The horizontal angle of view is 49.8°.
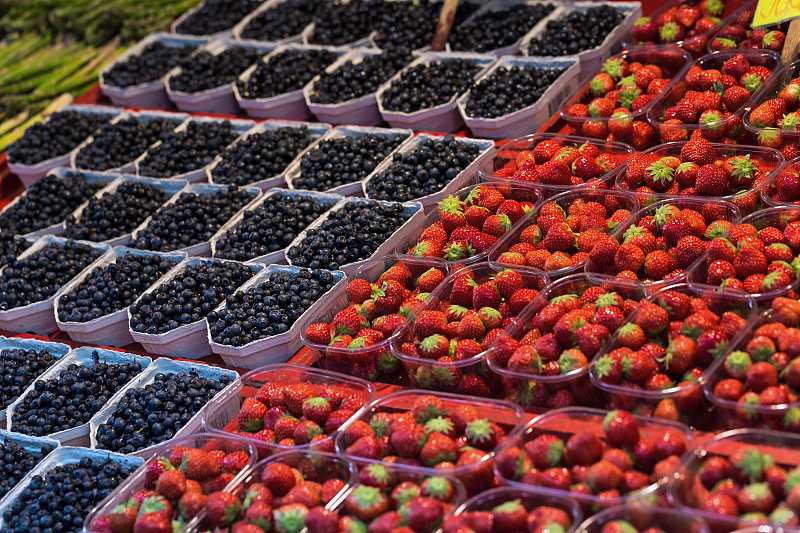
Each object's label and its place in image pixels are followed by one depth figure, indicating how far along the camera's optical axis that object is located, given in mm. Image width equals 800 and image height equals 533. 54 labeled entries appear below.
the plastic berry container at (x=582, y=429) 1747
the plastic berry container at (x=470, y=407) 1923
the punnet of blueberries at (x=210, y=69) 4176
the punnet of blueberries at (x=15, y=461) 2459
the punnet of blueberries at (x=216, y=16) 4711
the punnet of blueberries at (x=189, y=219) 3275
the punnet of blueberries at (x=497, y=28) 3963
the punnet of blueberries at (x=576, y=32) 3711
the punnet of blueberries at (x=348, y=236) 2895
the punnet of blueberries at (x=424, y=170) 3158
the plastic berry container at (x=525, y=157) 2832
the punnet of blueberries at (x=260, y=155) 3551
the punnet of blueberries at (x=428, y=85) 3642
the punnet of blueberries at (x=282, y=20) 4504
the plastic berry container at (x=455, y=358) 2227
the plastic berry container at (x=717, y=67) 2841
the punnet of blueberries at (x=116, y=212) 3457
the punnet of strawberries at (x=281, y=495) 1936
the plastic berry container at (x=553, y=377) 2072
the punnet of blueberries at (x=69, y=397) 2620
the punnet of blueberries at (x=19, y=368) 2778
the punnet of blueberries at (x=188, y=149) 3721
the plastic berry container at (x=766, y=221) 2258
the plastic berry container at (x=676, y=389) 1938
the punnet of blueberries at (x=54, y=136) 4039
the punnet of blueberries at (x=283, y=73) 3998
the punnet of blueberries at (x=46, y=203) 3615
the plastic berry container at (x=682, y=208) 2406
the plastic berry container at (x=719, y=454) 1725
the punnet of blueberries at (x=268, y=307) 2658
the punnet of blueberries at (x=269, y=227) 3082
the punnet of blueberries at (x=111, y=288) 2996
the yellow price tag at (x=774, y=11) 2846
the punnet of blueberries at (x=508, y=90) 3438
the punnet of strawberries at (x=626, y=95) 3037
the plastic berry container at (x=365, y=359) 2393
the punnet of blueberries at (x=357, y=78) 3824
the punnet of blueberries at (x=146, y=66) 4359
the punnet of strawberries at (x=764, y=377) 1817
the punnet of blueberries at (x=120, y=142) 3904
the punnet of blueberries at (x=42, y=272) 3154
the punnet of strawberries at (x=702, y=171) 2541
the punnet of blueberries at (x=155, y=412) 2439
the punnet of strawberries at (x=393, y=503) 1833
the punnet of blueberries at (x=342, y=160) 3375
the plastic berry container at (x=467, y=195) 2852
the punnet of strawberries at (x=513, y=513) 1745
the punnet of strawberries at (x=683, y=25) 3350
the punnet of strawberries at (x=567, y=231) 2439
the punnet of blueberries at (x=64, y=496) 2232
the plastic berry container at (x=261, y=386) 2324
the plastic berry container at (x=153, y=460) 2139
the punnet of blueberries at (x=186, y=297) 2830
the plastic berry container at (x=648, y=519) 1646
